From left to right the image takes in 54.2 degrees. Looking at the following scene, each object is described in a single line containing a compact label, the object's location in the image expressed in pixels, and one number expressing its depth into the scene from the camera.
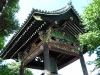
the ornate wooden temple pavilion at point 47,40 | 5.06
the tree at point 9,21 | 8.65
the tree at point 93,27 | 4.41
